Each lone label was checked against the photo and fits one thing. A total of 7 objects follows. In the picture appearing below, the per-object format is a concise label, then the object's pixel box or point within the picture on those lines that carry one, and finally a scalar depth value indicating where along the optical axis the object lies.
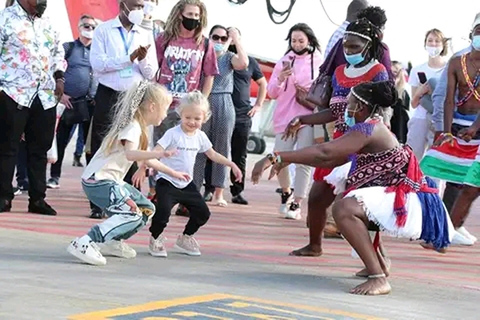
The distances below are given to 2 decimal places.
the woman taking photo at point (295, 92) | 17.53
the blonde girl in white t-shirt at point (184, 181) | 12.36
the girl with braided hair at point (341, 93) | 12.74
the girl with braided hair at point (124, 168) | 11.86
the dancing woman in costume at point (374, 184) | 10.96
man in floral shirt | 15.30
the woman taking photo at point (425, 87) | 17.82
